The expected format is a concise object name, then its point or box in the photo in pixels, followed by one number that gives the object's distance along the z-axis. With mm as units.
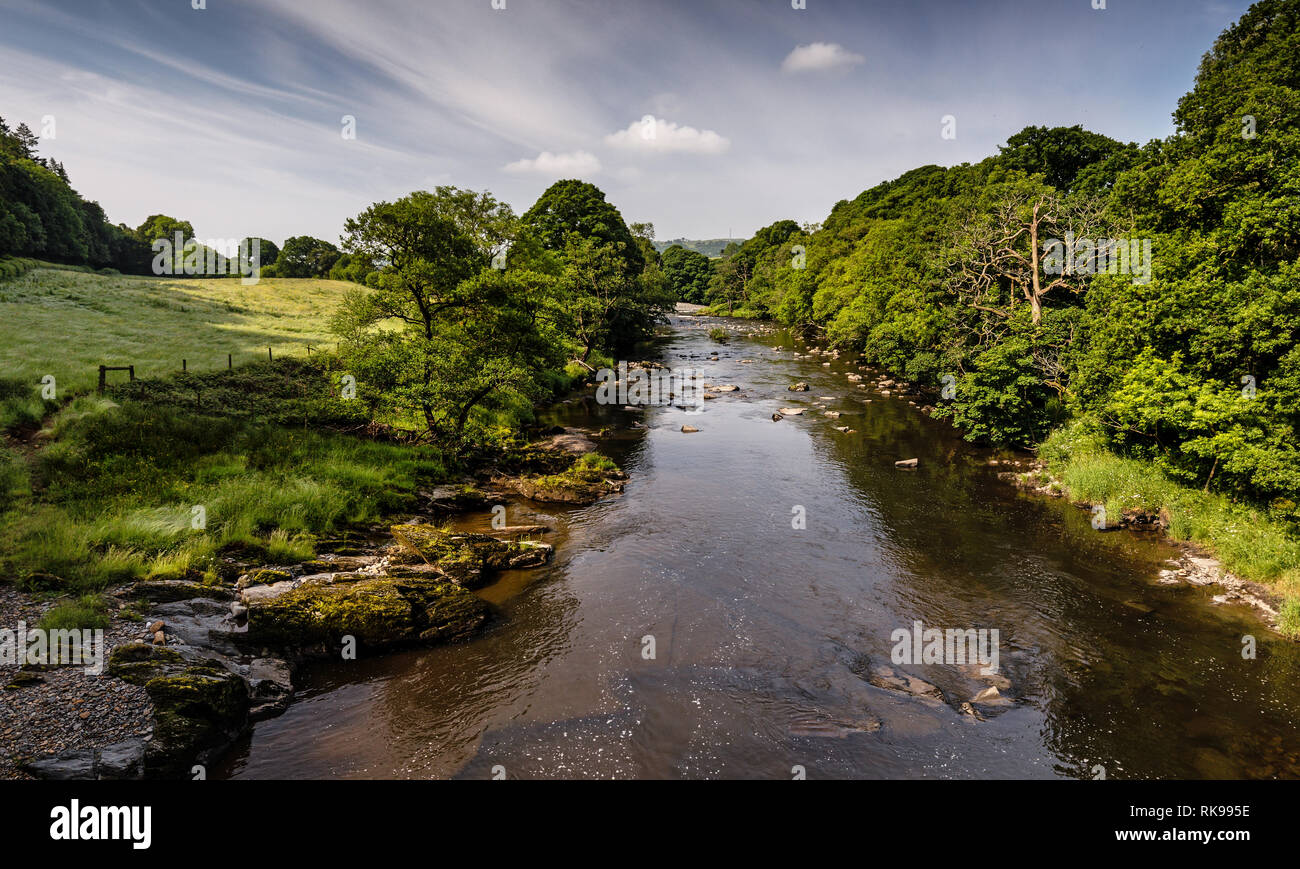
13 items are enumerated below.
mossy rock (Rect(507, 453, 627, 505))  25419
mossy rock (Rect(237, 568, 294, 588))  15030
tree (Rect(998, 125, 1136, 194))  47281
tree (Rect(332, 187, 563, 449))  24141
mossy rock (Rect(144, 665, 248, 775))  9719
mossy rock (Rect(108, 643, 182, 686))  10742
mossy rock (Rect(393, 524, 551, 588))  17766
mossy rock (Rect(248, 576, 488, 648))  13461
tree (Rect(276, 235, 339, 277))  115438
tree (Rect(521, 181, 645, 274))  70375
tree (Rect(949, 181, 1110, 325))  31672
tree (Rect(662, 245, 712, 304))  161875
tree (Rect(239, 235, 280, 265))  118881
